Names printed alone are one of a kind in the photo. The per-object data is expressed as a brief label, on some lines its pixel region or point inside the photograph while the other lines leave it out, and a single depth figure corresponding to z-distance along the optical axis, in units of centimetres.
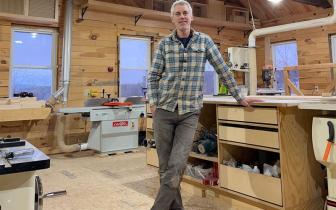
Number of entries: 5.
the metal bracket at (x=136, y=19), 544
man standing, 183
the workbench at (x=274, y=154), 189
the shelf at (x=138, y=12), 478
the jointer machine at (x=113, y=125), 430
